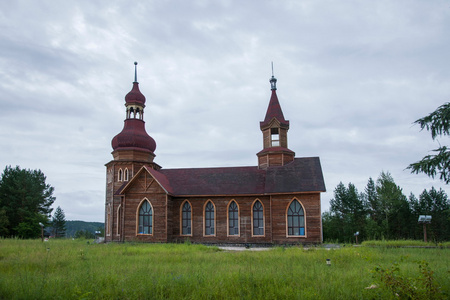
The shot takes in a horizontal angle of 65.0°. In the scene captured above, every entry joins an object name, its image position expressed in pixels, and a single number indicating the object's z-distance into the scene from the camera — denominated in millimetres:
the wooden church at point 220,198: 26734
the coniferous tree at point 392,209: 48719
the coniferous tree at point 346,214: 53062
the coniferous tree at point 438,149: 10414
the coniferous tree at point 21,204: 46344
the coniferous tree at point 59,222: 87706
